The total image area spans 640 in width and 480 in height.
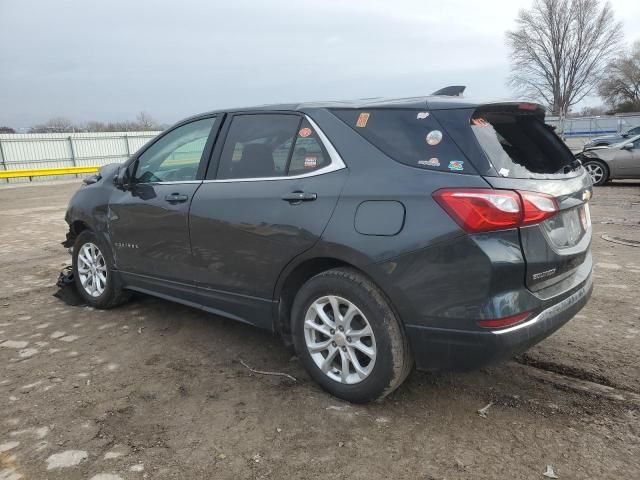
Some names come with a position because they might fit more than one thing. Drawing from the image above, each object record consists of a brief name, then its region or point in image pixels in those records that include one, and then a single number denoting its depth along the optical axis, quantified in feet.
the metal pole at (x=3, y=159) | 79.20
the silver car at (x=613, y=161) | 43.04
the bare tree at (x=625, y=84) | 197.88
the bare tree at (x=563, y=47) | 158.92
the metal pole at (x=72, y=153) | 88.07
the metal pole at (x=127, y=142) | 97.14
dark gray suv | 8.52
